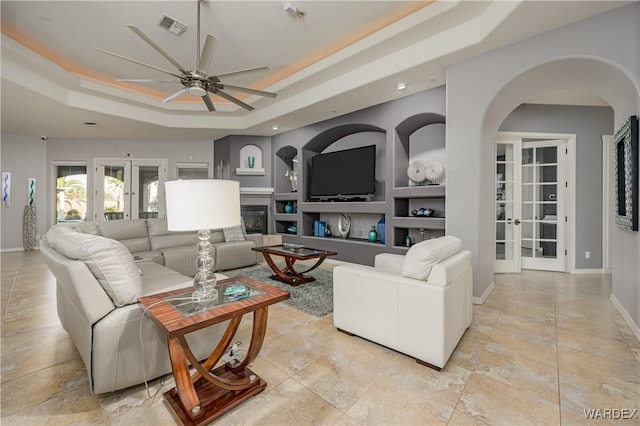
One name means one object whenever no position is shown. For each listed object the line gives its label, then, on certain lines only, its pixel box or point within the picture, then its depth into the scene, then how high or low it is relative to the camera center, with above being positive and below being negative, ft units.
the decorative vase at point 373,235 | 16.74 -1.31
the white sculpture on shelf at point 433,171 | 14.44 +2.07
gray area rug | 10.11 -3.22
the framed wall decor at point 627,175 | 7.89 +1.13
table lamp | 5.01 +0.11
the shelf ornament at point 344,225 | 18.72 -0.82
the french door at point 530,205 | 15.62 +0.42
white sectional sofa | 5.26 -1.95
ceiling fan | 8.49 +4.44
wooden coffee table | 12.34 -1.88
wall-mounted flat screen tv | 16.87 +2.40
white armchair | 6.25 -2.13
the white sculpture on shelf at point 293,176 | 21.25 +2.71
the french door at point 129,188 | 24.23 +2.07
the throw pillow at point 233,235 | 16.35 -1.27
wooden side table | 4.64 -2.43
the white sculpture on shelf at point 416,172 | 14.64 +2.06
